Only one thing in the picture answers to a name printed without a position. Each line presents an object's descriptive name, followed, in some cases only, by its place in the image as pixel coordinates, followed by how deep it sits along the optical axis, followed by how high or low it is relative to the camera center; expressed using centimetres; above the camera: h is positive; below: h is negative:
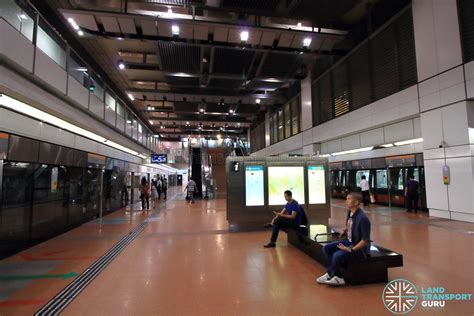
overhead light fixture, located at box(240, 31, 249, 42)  920 +509
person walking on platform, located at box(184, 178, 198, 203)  1545 -45
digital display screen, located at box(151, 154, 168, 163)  1870 +164
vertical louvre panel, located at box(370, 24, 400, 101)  980 +439
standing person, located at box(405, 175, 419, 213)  1001 -59
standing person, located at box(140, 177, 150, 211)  1310 -53
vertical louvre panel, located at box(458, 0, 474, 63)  727 +419
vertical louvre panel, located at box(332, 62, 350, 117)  1265 +438
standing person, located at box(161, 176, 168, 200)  1938 -36
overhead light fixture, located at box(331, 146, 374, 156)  1274 +142
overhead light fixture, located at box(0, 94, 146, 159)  491 +154
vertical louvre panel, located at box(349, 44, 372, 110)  1119 +442
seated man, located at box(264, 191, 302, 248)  563 -84
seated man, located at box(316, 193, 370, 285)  354 -87
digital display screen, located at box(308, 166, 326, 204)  819 -19
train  1055 +14
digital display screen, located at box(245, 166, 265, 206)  787 -21
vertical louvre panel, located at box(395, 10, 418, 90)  905 +446
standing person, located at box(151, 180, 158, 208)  1627 -67
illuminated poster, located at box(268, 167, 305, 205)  797 -11
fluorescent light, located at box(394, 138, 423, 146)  998 +142
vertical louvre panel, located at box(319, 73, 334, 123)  1404 +438
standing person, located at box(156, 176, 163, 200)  1853 -35
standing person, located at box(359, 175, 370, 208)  1245 -56
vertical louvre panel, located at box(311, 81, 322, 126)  1516 +441
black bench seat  360 -122
